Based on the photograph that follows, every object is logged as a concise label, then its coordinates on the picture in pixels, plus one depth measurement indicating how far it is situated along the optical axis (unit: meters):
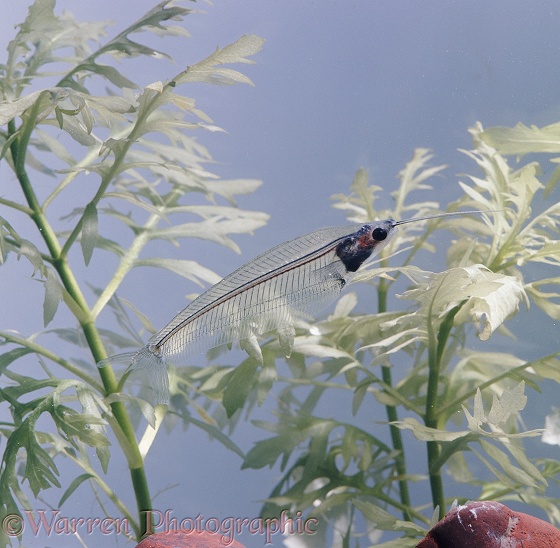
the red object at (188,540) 0.57
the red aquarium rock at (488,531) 0.55
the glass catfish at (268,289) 0.55
